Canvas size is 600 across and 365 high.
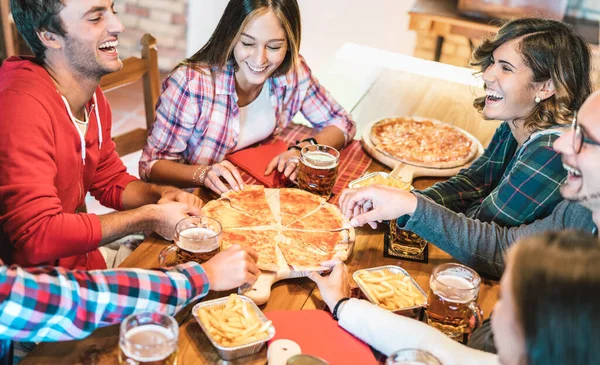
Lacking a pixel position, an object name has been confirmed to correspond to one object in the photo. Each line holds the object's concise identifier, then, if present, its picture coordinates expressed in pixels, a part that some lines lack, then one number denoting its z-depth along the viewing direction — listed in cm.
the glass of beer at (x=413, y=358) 136
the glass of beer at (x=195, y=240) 177
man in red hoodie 184
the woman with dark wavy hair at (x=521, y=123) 201
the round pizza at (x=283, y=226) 192
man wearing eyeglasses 187
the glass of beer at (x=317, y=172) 230
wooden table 147
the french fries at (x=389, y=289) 173
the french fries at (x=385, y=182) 231
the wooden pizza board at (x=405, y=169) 256
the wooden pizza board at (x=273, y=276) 171
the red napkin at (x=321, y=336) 155
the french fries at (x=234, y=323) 150
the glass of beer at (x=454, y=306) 165
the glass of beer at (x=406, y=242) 204
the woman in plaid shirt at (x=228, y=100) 247
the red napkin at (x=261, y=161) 243
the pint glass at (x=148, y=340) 132
